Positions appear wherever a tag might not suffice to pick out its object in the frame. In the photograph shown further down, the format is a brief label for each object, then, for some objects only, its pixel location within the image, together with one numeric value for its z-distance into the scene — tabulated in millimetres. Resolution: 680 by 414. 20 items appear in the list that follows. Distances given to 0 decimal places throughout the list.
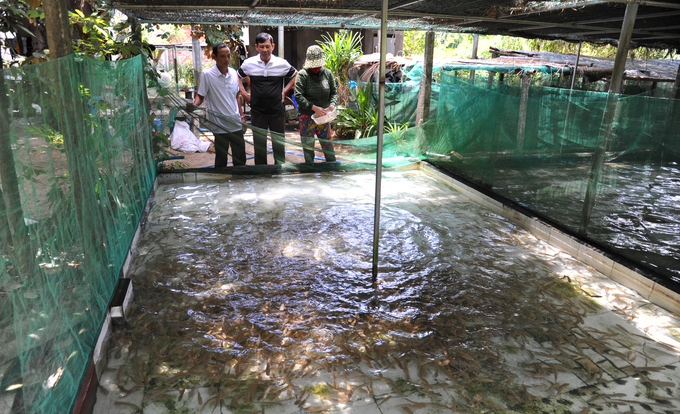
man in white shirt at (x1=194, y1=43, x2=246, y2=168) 5676
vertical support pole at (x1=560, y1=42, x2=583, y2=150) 4368
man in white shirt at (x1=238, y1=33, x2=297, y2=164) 5871
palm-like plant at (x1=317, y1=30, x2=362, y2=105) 9531
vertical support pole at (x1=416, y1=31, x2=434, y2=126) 6757
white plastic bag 7195
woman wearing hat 5984
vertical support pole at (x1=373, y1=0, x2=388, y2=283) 2779
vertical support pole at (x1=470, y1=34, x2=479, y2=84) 11124
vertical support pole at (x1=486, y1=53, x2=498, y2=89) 11780
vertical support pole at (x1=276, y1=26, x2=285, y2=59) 10750
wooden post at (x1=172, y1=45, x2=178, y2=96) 9534
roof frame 4738
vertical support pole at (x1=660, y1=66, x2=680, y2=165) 3520
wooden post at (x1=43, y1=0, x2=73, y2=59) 2254
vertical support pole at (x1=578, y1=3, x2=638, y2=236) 3912
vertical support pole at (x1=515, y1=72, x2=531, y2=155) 4863
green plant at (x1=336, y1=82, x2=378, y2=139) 8602
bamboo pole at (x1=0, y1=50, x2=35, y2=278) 1379
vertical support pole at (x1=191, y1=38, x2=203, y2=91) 10148
